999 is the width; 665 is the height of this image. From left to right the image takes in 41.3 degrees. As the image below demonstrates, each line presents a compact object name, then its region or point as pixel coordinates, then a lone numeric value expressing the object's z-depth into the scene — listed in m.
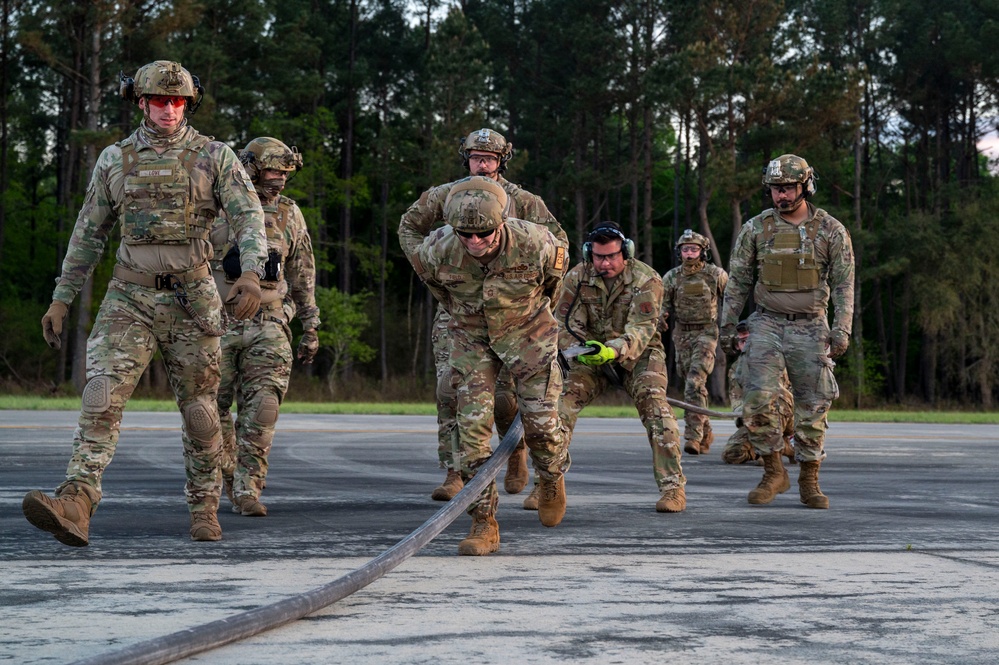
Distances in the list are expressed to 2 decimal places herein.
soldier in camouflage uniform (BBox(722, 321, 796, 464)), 14.16
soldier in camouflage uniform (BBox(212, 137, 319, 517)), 8.84
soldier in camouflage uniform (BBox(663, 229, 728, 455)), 16.31
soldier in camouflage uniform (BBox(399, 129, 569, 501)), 9.30
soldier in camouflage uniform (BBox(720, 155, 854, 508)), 9.77
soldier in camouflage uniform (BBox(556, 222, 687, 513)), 9.35
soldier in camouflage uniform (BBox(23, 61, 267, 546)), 7.03
